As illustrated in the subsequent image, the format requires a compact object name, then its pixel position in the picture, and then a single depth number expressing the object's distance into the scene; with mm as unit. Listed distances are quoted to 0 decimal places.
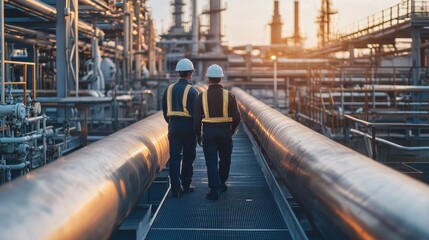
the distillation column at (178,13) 51875
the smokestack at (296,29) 60250
